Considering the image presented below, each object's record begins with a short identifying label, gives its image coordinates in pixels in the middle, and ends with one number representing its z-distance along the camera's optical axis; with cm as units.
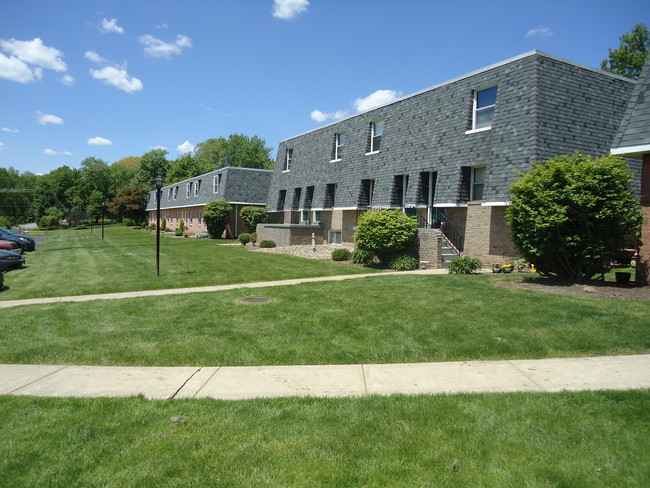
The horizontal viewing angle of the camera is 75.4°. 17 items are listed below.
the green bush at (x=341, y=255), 1889
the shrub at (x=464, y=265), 1352
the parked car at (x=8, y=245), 2128
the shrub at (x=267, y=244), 2623
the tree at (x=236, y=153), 8781
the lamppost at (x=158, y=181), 1314
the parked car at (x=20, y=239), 2503
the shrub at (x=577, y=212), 952
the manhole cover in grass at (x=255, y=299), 959
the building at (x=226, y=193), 3803
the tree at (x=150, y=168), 8219
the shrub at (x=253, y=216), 3388
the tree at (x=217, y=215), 3550
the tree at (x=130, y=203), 6762
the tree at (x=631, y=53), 3372
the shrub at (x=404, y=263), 1580
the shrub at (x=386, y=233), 1612
